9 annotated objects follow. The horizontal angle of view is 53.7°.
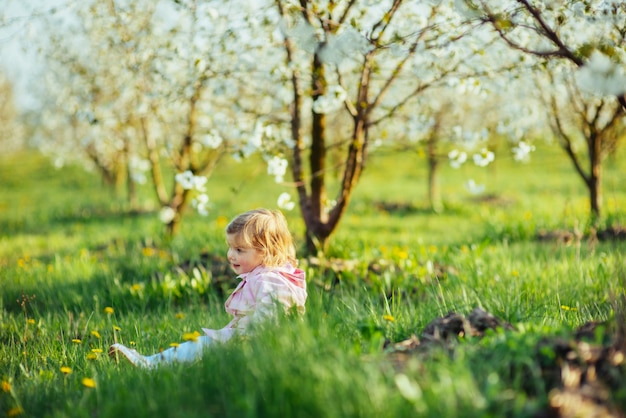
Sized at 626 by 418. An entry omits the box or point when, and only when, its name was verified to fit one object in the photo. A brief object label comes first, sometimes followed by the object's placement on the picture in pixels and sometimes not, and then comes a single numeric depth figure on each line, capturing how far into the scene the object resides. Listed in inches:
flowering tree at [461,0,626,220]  122.0
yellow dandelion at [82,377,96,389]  104.0
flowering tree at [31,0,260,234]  215.3
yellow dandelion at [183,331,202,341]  119.2
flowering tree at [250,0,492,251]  173.9
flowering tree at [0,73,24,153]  1162.0
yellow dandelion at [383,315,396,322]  123.9
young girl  129.7
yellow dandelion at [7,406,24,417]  103.3
